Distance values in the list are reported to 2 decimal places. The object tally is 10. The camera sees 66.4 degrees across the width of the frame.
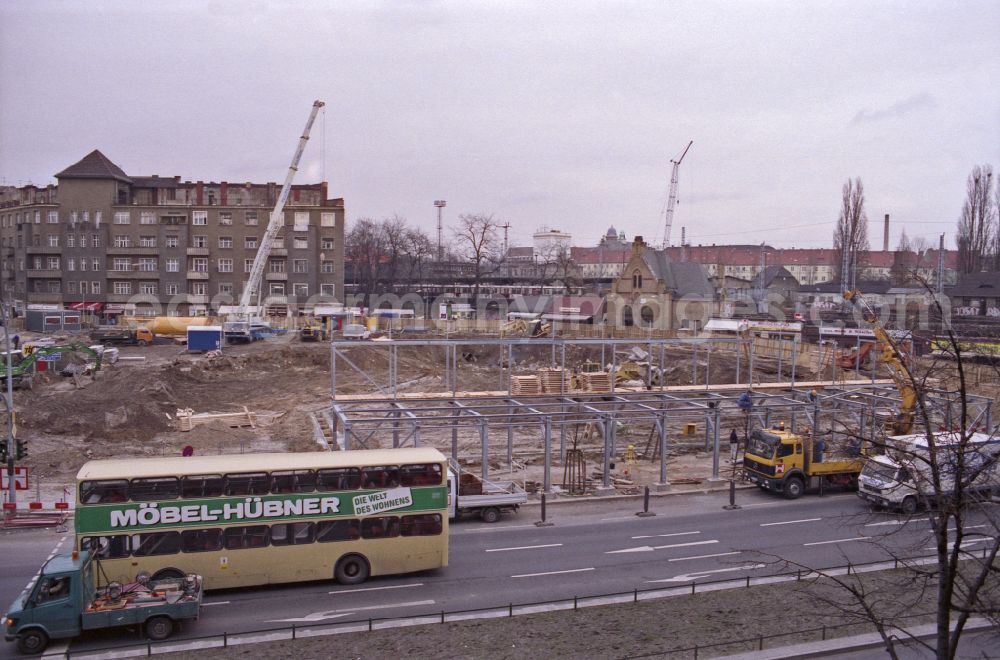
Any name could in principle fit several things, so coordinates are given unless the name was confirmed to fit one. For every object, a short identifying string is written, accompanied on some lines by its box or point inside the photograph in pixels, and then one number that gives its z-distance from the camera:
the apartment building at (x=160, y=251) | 84.94
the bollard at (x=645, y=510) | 23.72
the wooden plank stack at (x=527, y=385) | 35.78
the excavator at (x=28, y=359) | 41.97
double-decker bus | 15.67
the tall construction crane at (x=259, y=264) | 64.12
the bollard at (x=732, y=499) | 24.58
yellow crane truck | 25.66
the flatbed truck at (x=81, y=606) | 13.58
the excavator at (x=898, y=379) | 27.41
